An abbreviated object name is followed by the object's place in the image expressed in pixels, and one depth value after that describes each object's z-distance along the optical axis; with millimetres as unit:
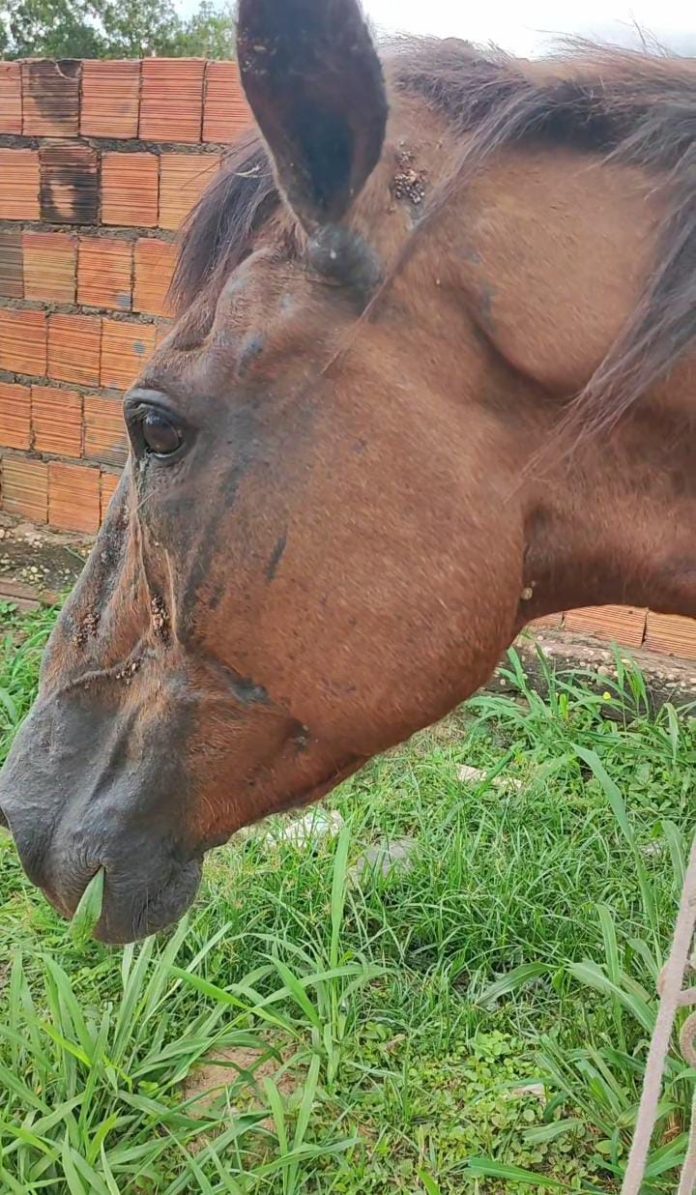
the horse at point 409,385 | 940
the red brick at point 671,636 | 3188
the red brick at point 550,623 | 3371
